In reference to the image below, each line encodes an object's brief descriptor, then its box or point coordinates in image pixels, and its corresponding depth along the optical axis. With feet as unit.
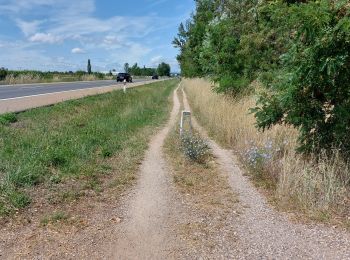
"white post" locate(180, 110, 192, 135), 33.64
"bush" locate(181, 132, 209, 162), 26.84
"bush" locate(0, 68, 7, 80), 149.90
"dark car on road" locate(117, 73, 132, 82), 203.02
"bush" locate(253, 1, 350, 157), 17.16
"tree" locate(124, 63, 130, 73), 419.54
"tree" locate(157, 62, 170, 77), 503.20
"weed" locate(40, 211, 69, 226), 15.75
